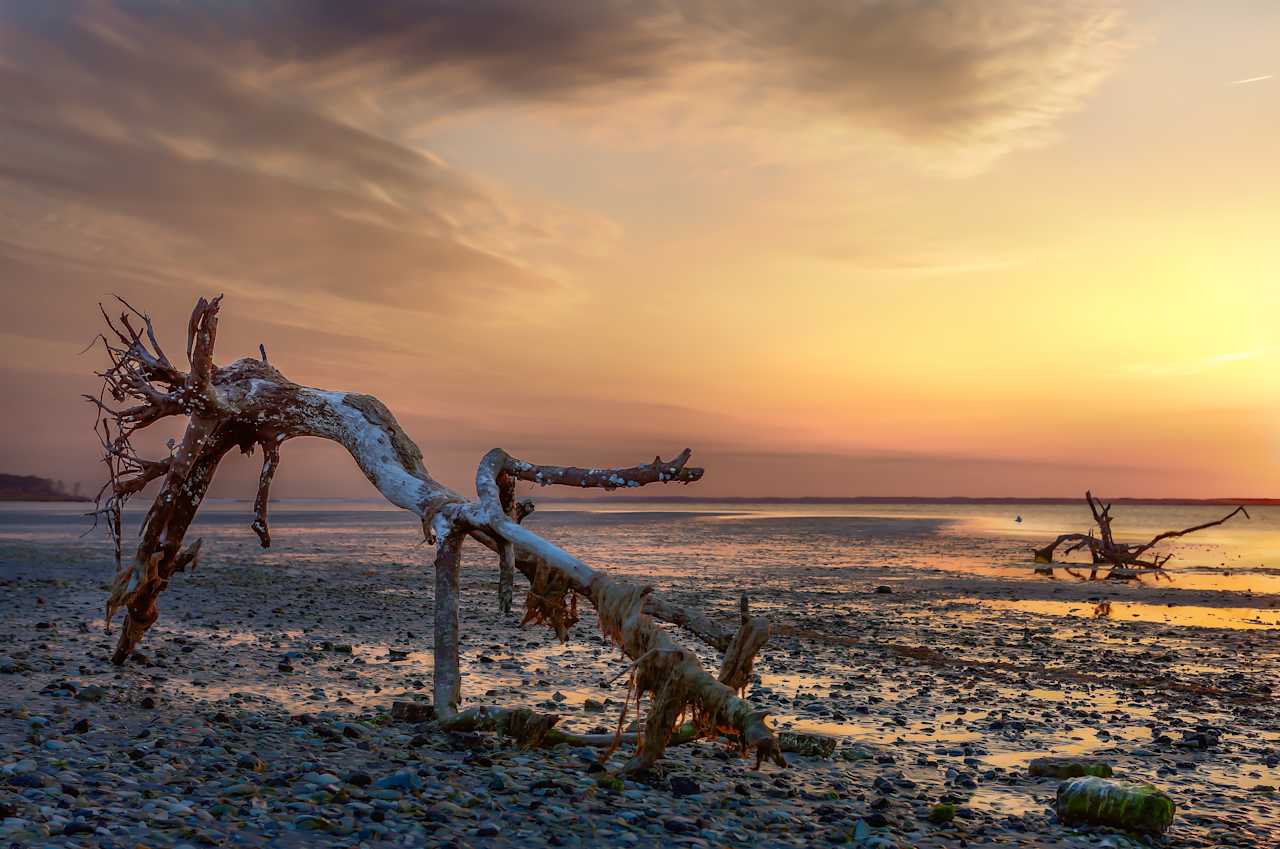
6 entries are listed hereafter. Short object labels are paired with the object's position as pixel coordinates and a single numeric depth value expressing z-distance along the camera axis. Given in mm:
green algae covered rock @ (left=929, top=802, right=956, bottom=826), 7168
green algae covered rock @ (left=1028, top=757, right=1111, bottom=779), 8555
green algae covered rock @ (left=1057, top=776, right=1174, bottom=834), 7184
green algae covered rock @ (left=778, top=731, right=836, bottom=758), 9070
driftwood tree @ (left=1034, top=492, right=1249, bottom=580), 32688
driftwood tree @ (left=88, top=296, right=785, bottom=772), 7539
